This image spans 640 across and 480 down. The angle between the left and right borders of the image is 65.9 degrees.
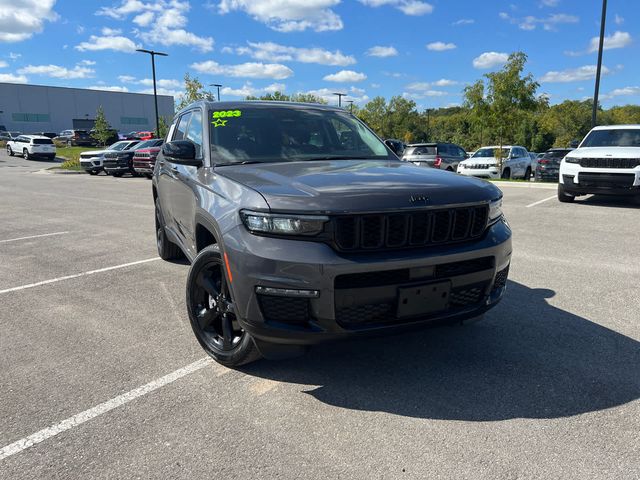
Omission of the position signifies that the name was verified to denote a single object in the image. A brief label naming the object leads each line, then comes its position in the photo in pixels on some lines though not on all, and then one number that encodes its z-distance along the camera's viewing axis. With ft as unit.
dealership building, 280.51
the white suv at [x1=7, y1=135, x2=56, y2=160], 128.16
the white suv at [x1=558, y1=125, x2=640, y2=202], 32.32
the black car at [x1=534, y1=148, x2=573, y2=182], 63.36
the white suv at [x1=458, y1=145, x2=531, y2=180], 61.05
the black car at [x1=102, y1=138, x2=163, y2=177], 76.38
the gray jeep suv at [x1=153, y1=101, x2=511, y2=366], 8.53
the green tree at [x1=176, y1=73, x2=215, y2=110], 126.72
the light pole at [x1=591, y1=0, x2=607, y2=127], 56.85
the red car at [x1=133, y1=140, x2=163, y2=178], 67.87
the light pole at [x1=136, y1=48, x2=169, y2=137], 106.75
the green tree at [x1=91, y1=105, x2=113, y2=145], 146.92
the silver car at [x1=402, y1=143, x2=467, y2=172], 61.41
